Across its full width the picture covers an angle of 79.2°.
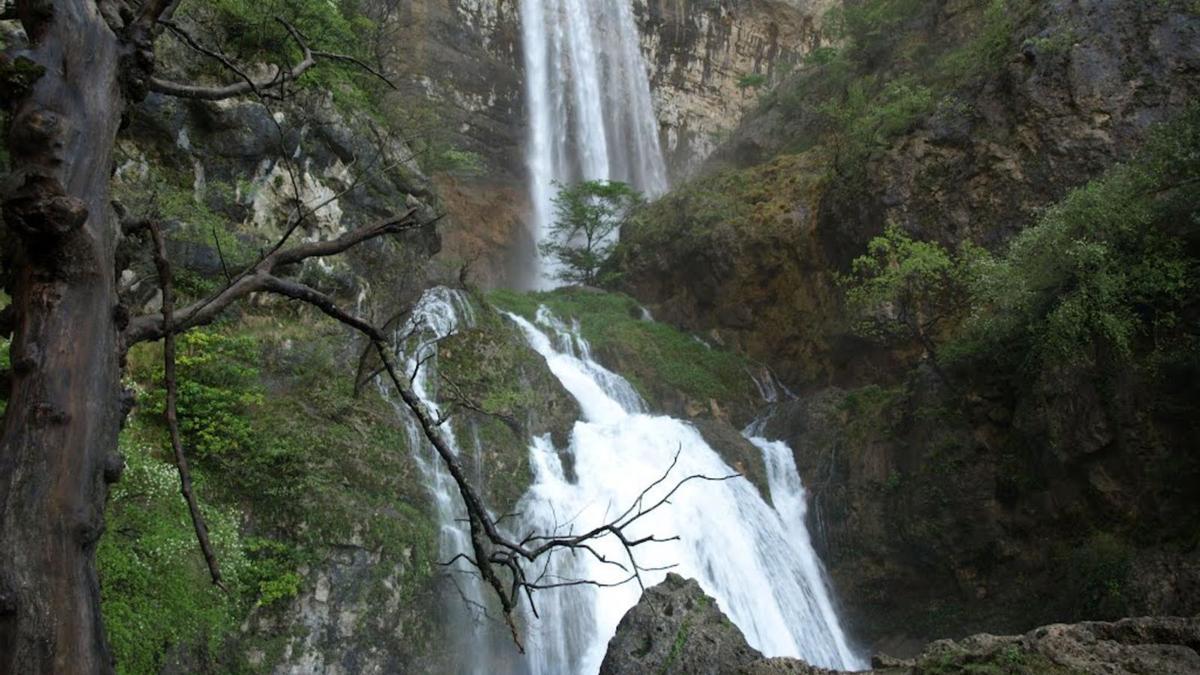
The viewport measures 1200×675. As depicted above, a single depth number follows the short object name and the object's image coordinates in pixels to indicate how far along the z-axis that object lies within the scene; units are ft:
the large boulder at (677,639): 25.41
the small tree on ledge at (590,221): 94.84
